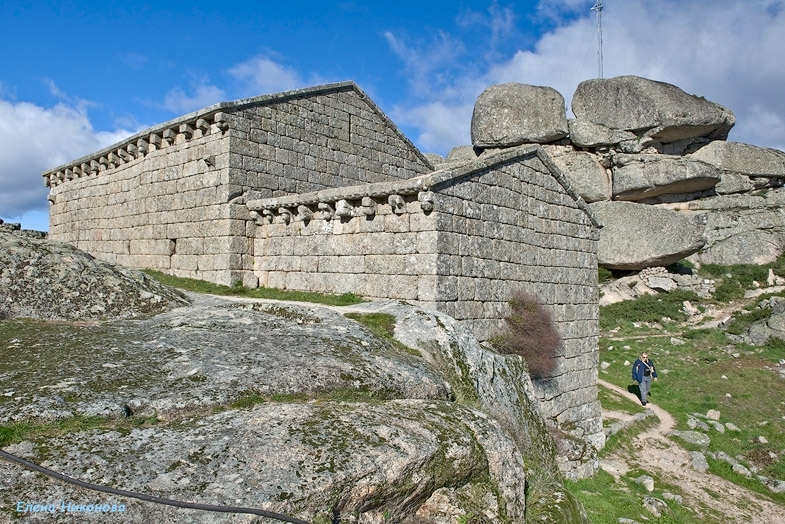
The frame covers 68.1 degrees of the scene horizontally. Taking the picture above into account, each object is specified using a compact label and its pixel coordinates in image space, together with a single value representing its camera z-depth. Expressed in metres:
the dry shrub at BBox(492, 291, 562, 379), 10.11
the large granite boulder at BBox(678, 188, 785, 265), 24.64
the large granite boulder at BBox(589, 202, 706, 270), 22.80
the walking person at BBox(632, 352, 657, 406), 14.86
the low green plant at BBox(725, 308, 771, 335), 19.30
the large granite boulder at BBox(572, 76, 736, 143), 23.61
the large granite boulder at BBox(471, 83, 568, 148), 24.72
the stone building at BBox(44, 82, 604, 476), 9.17
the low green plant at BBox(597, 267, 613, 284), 24.64
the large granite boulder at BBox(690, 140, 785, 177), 25.44
